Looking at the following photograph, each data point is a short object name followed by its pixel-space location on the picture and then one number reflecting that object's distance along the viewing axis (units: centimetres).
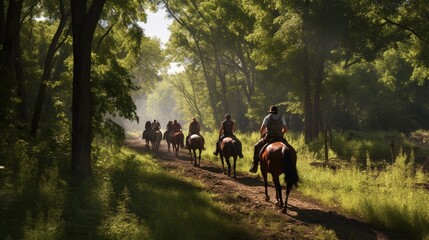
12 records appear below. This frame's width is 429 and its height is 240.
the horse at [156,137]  2761
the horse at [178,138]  2294
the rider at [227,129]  1633
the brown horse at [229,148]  1545
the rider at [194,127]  2045
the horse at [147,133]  2830
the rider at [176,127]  2402
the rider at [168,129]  2589
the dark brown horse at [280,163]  948
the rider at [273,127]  1141
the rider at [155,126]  2803
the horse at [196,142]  1911
